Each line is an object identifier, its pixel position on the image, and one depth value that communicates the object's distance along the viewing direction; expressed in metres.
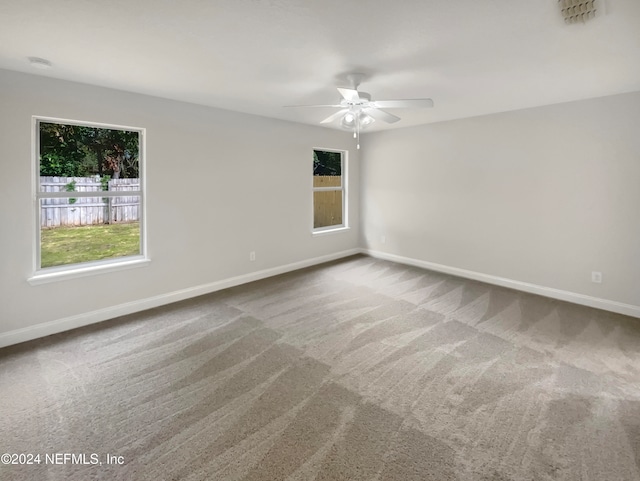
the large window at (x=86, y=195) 3.11
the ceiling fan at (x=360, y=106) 2.75
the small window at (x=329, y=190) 5.73
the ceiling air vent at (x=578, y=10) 1.74
